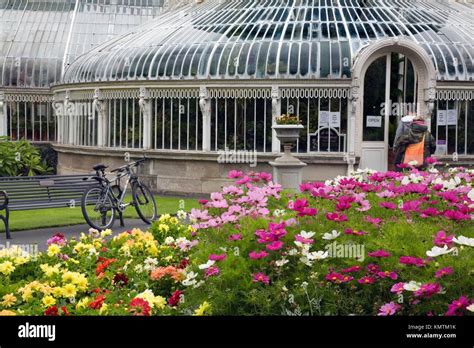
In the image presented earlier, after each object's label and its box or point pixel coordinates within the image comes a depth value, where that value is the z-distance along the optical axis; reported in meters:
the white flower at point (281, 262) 5.77
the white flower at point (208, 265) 5.76
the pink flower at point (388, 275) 5.42
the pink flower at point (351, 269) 5.54
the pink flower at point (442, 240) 5.70
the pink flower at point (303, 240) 5.95
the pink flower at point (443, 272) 5.14
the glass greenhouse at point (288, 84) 20.45
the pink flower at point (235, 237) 6.21
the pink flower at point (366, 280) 5.49
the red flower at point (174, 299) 5.90
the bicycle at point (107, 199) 14.16
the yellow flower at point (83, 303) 5.76
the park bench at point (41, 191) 14.30
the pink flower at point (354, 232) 6.08
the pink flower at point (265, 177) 8.61
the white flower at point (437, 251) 5.41
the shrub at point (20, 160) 23.59
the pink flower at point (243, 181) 8.48
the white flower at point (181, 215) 8.83
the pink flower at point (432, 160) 10.03
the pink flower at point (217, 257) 5.88
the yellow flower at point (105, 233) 8.79
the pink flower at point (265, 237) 5.99
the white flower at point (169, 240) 7.86
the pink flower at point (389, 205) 7.04
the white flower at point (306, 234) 6.05
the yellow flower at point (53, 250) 7.60
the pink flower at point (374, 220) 6.53
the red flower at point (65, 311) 5.52
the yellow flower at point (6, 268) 6.98
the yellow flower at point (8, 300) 6.01
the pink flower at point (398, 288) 5.24
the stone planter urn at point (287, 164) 16.05
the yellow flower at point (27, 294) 6.08
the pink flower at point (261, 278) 5.60
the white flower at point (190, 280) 5.87
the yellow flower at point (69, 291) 6.05
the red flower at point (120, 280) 6.70
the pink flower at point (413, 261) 5.38
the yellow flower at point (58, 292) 6.05
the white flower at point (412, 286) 5.14
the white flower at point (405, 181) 8.43
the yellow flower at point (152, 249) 7.57
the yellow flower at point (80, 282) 6.28
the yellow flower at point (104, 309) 5.51
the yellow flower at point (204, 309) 5.29
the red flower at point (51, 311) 5.46
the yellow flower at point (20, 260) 7.28
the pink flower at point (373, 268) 5.58
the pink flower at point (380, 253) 5.58
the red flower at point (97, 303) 5.70
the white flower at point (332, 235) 6.07
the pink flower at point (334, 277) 5.54
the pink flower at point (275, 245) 5.85
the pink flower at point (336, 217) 6.43
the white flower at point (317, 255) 5.78
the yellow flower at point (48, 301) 5.79
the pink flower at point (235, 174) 8.63
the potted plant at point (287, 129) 16.38
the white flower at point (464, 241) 5.56
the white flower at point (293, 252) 5.94
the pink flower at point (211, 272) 5.70
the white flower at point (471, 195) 7.01
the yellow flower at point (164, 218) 8.94
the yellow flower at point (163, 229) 8.62
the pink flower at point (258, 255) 5.86
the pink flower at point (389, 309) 5.24
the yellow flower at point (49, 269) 6.66
